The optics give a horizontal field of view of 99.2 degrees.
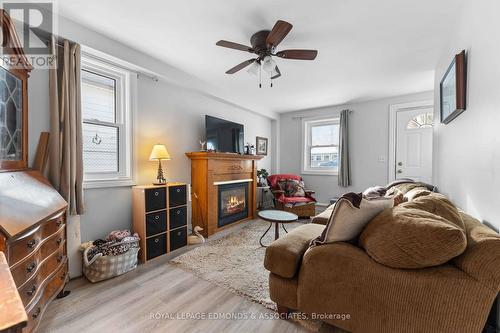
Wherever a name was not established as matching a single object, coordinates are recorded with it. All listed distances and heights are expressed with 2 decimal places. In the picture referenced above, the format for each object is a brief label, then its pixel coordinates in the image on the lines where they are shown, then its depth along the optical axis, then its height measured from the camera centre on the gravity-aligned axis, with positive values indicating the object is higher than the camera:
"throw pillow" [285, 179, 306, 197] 4.49 -0.55
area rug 1.94 -1.13
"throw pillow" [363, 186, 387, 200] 2.70 -0.36
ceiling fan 1.98 +1.13
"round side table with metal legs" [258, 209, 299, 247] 2.57 -0.68
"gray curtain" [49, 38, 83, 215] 1.96 +0.34
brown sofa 0.98 -0.68
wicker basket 2.04 -1.01
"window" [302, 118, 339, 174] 5.04 +0.42
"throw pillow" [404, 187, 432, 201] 1.86 -0.27
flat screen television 3.53 +0.50
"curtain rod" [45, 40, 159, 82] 2.04 +1.16
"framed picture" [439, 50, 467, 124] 1.64 +0.65
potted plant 4.93 -0.31
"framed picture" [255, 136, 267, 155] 5.20 +0.44
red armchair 4.18 -0.74
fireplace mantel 3.27 -0.31
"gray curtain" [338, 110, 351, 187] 4.62 +0.29
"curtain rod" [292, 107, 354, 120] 5.15 +1.16
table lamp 2.65 +0.10
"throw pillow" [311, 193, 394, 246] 1.37 -0.34
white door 3.93 +0.37
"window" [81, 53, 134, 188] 2.40 +0.47
